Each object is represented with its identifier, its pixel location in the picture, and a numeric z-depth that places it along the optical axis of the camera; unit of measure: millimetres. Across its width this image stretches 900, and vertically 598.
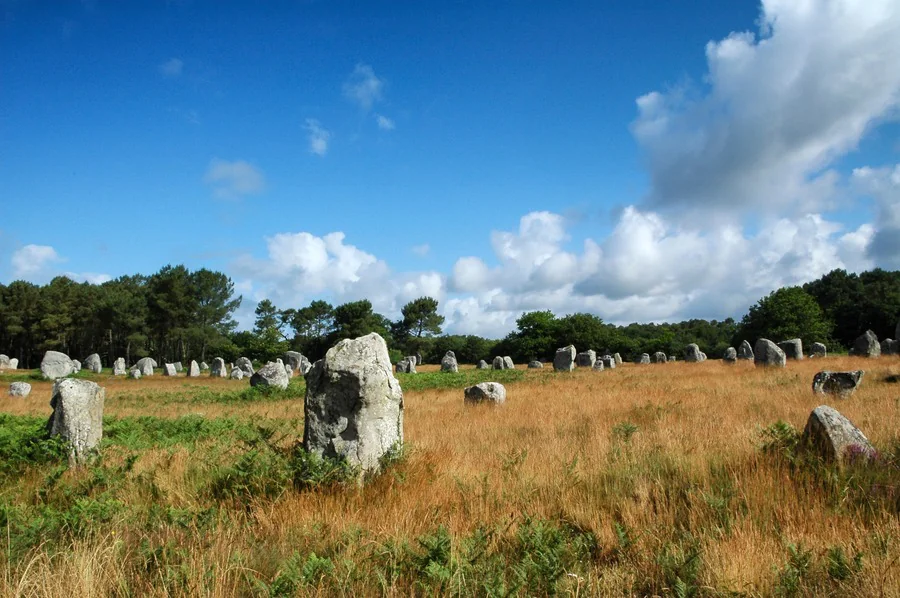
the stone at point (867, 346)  31344
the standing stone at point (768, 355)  24781
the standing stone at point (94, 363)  43406
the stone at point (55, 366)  33156
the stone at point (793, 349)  31589
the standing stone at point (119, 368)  41719
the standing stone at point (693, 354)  40603
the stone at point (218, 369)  40469
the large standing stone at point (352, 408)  6254
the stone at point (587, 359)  41031
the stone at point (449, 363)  40594
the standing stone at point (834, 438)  5547
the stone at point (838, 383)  12326
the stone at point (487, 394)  14422
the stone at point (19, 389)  22406
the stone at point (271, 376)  23047
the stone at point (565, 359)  35625
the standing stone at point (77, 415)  8195
